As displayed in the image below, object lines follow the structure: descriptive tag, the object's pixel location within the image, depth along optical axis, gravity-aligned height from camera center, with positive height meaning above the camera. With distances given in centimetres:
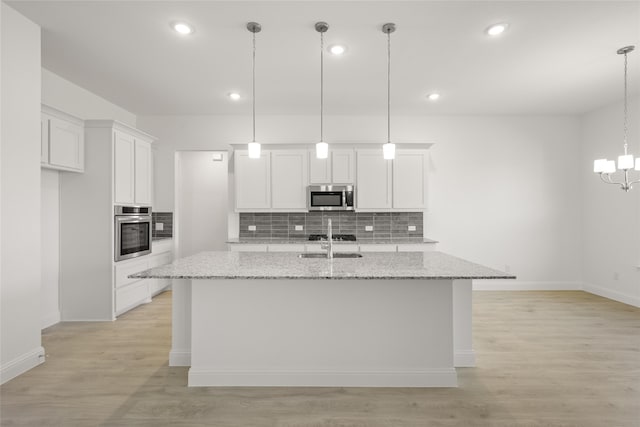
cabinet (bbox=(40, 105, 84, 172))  346 +80
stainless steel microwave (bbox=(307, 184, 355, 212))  516 +25
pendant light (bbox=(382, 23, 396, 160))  288 +157
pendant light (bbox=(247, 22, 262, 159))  286 +158
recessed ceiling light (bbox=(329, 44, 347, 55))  323 +159
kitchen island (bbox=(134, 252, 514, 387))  252 -87
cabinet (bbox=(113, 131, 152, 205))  416 +59
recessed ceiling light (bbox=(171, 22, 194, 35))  285 +158
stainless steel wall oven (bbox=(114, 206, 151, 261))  414 -21
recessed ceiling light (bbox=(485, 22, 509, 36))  288 +158
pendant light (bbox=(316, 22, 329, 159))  285 +157
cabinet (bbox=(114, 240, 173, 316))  418 -88
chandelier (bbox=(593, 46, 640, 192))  335 +53
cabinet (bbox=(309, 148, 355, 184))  519 +70
